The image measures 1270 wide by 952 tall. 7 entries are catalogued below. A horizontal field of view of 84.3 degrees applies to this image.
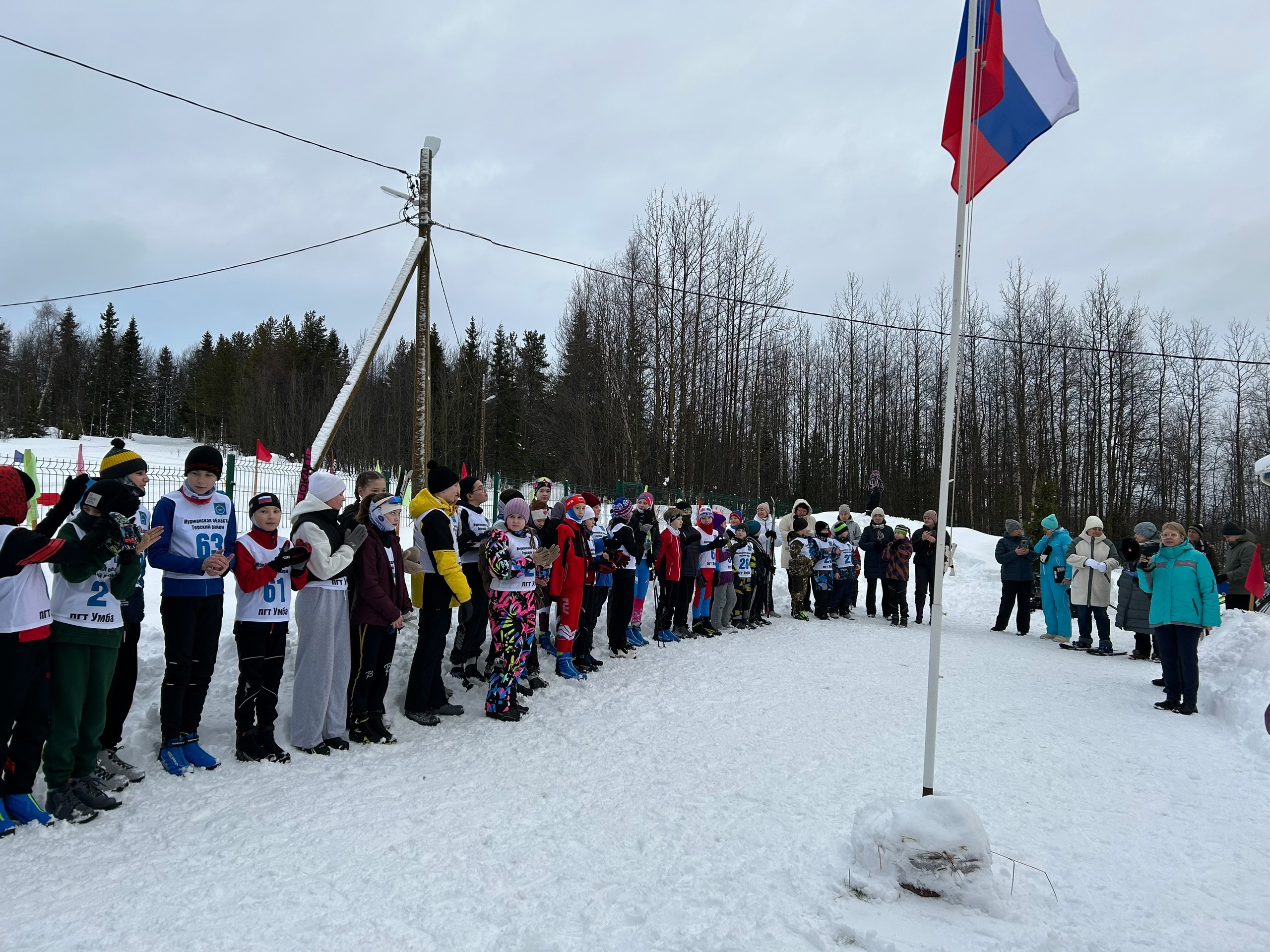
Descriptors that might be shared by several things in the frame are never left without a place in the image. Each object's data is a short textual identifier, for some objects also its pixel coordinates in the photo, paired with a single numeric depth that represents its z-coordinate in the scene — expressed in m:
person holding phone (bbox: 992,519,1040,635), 12.65
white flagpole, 3.94
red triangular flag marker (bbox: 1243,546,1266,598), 10.64
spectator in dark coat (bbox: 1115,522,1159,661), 10.16
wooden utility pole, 9.63
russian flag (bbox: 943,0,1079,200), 4.52
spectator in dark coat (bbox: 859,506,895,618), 13.58
